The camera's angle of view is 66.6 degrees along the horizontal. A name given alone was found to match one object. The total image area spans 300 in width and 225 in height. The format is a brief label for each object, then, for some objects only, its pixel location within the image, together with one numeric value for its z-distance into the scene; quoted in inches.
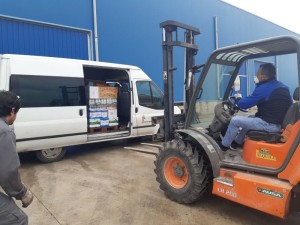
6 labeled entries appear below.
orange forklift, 100.2
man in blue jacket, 111.2
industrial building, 257.3
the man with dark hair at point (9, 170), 69.4
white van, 189.3
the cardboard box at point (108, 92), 244.1
